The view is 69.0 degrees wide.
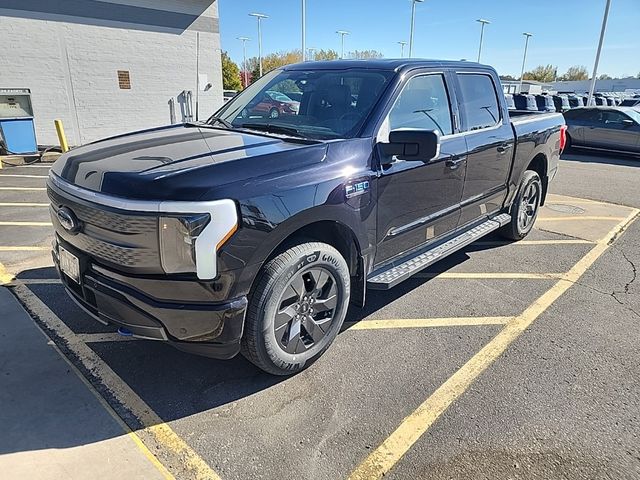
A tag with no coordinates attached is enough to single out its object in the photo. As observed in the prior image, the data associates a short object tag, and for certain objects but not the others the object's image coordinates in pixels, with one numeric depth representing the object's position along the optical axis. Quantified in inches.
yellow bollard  455.5
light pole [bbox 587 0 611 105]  953.5
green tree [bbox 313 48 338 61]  2840.1
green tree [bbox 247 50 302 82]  2827.0
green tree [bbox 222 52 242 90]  1825.8
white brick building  506.0
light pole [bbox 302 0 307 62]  1282.2
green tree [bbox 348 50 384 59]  2720.0
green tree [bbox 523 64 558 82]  3786.9
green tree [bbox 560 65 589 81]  4013.3
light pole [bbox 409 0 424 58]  1805.1
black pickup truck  94.8
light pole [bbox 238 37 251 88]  2288.9
